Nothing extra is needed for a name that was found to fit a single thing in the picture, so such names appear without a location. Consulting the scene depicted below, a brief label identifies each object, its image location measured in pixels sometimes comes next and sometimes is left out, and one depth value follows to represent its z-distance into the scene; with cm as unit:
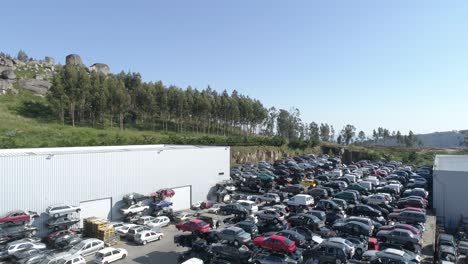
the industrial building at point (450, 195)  2702
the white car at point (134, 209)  2489
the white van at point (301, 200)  2707
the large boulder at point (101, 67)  10504
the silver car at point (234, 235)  1875
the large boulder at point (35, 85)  7200
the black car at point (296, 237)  1814
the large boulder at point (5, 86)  6531
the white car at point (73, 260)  1582
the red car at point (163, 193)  2739
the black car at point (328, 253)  1619
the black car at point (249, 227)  2023
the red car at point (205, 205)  3011
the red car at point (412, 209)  2369
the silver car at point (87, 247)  1781
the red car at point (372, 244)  1847
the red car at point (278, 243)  1703
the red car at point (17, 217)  1836
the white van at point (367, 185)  3278
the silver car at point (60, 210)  2047
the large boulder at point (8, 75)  7138
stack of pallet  2042
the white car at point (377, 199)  2718
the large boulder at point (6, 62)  8149
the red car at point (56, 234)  1968
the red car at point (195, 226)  2028
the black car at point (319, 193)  3056
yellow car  3562
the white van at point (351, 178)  3684
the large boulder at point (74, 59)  10142
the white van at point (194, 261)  1509
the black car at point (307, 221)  2144
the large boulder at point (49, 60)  10652
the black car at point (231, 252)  1723
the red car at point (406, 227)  1950
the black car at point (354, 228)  1978
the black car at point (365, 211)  2450
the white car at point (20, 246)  1694
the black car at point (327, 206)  2554
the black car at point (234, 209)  2527
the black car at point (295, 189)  3266
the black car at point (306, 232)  1911
